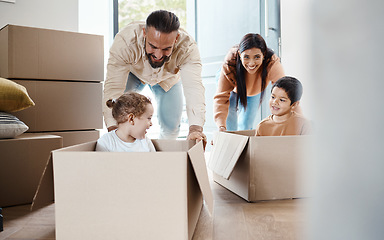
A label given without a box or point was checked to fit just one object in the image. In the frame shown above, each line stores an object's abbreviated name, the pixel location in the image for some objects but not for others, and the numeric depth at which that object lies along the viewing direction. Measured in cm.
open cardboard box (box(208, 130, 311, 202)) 128
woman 178
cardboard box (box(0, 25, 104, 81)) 153
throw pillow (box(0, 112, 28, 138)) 124
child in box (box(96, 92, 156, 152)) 121
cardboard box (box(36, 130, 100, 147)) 165
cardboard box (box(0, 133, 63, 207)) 123
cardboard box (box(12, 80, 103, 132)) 159
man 135
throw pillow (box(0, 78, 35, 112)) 129
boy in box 148
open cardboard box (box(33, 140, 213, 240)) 79
